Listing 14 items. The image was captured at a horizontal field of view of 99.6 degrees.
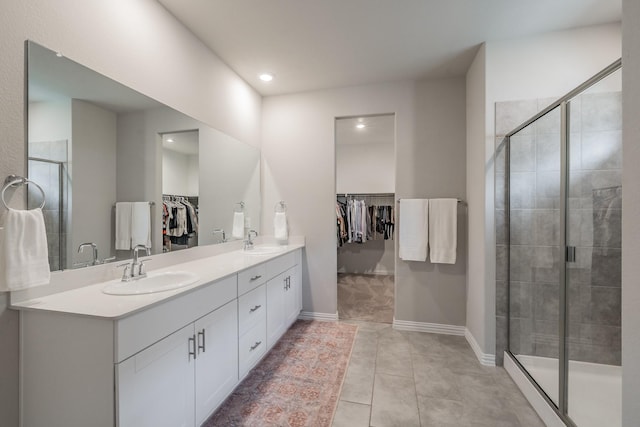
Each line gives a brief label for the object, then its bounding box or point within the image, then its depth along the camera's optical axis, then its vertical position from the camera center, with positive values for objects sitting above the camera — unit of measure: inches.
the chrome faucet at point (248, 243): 110.1 -12.7
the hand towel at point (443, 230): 106.0 -6.6
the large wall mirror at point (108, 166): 49.2 +10.5
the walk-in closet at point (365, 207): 183.5 +4.1
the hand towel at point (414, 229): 109.8 -6.5
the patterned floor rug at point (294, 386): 63.6 -48.3
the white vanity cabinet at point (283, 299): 90.3 -32.6
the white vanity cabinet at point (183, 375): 41.6 -30.3
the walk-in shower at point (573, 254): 63.6 -10.4
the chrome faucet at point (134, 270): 59.7 -13.2
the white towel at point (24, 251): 40.6 -6.3
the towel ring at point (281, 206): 125.5 +2.9
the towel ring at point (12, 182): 42.6 +4.8
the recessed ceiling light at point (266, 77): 108.4 +55.2
